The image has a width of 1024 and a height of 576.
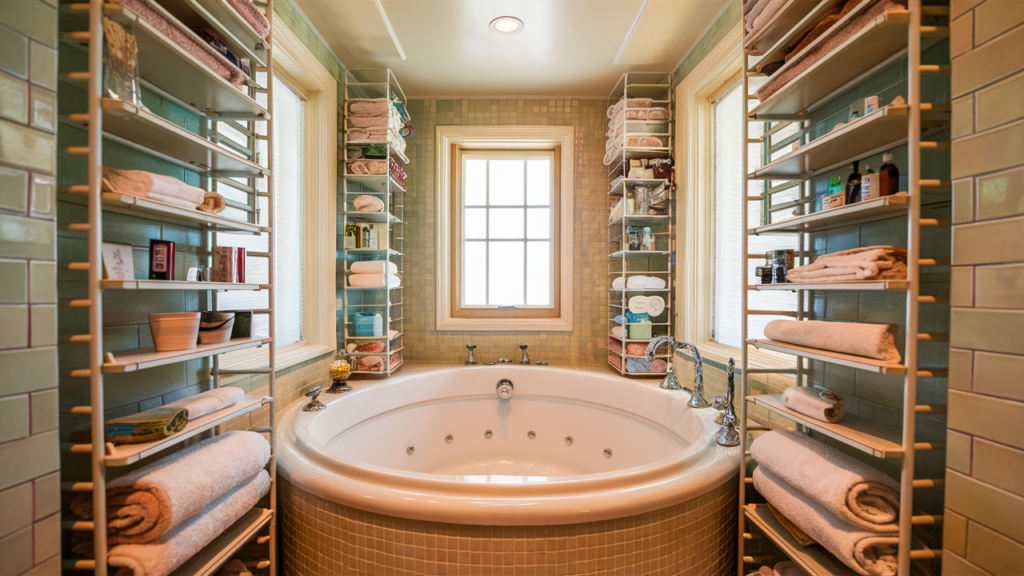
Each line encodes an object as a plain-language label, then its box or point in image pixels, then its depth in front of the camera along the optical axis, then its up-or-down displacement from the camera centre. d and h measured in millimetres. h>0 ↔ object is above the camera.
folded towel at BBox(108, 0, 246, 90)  846 +589
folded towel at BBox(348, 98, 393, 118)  2132 +956
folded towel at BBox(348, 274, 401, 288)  2145 +15
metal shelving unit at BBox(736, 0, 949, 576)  792 +286
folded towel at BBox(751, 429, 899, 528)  846 -451
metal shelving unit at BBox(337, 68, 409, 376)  2184 +333
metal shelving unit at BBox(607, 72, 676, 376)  2205 +380
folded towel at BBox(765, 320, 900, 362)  849 -119
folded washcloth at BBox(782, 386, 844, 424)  982 -300
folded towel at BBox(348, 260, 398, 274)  2166 +92
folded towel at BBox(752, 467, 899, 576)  819 -558
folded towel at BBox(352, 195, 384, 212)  2145 +437
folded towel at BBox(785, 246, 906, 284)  854 +51
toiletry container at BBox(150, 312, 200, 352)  931 -116
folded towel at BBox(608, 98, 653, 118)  2209 +1034
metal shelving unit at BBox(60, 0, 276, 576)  759 +319
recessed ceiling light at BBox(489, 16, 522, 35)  1861 +1252
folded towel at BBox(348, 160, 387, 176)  2154 +641
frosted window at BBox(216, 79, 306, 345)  1870 +342
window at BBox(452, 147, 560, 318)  2725 +364
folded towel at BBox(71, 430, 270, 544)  810 -461
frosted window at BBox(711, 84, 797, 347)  1718 +316
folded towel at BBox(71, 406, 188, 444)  838 -318
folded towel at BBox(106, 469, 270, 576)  792 -568
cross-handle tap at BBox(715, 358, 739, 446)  1362 -492
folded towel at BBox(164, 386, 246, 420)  981 -312
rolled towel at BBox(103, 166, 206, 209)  824 +214
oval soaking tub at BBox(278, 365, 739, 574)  1031 -635
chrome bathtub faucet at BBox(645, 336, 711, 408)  1680 -413
